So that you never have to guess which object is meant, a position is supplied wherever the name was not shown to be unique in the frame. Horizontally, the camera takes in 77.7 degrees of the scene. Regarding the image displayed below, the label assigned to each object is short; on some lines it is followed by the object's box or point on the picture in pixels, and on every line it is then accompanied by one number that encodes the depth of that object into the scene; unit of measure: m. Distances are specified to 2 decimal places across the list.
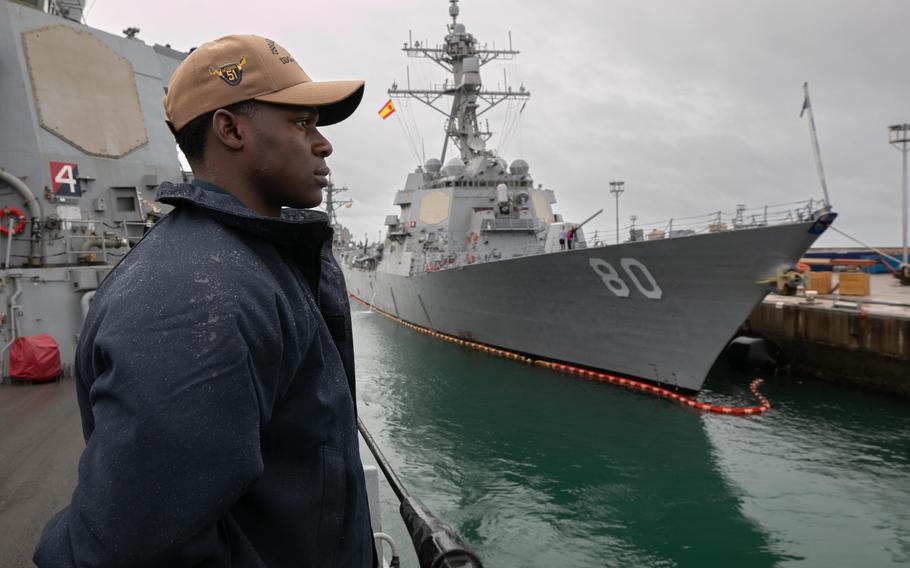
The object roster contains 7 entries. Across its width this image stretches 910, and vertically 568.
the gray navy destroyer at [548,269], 9.79
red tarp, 5.62
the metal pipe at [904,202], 17.05
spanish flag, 20.47
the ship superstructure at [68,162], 6.54
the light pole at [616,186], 25.50
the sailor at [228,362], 0.66
